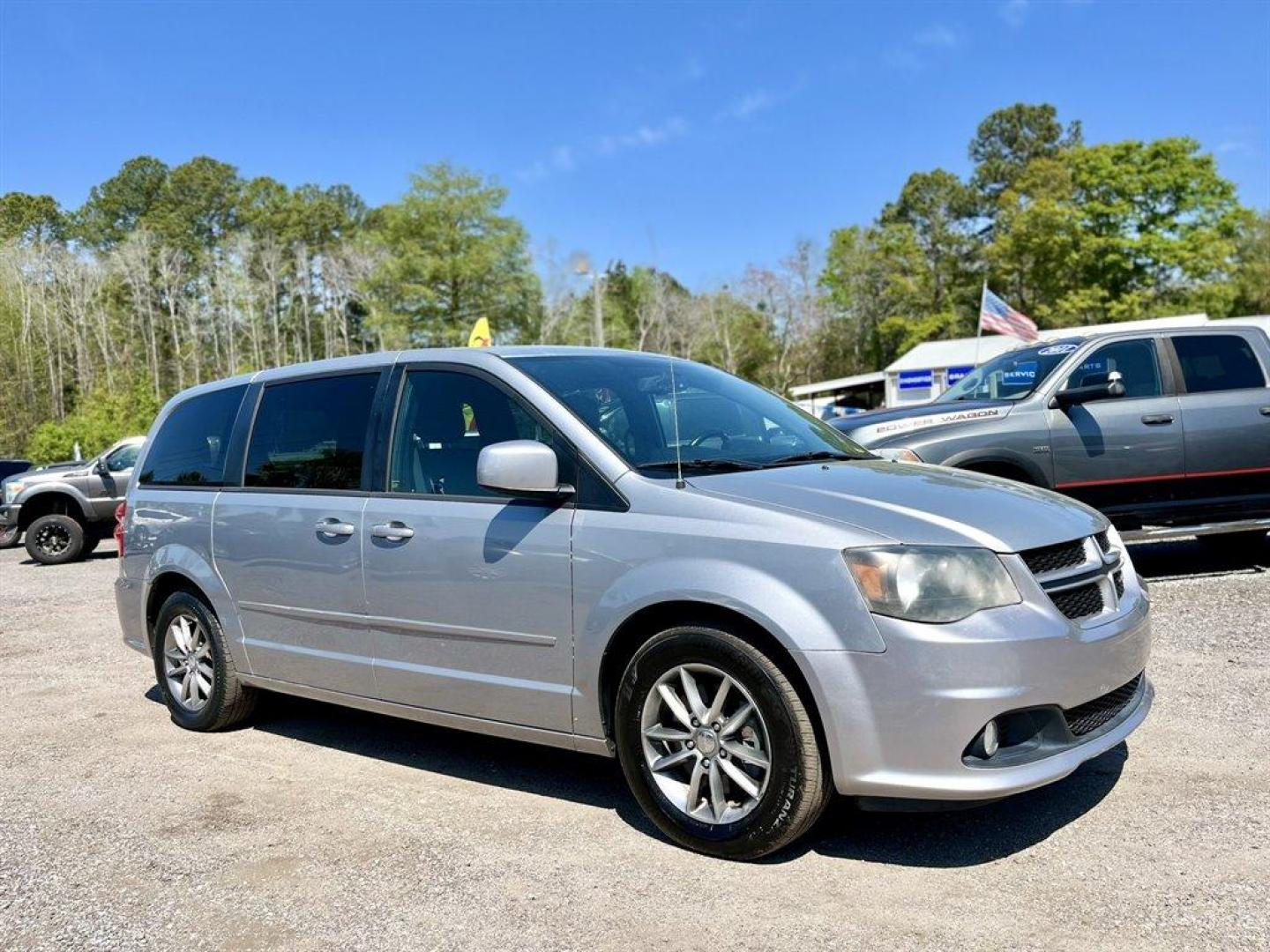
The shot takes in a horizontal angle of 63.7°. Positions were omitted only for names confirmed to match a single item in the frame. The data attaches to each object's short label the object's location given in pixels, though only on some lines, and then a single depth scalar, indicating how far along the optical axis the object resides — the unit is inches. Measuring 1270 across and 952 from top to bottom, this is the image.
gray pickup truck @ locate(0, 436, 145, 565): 588.1
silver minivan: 124.2
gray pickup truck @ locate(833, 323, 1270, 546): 307.6
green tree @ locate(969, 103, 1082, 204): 2871.6
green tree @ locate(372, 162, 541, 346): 2203.5
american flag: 901.8
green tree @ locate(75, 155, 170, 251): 2962.6
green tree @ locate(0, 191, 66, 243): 2493.8
